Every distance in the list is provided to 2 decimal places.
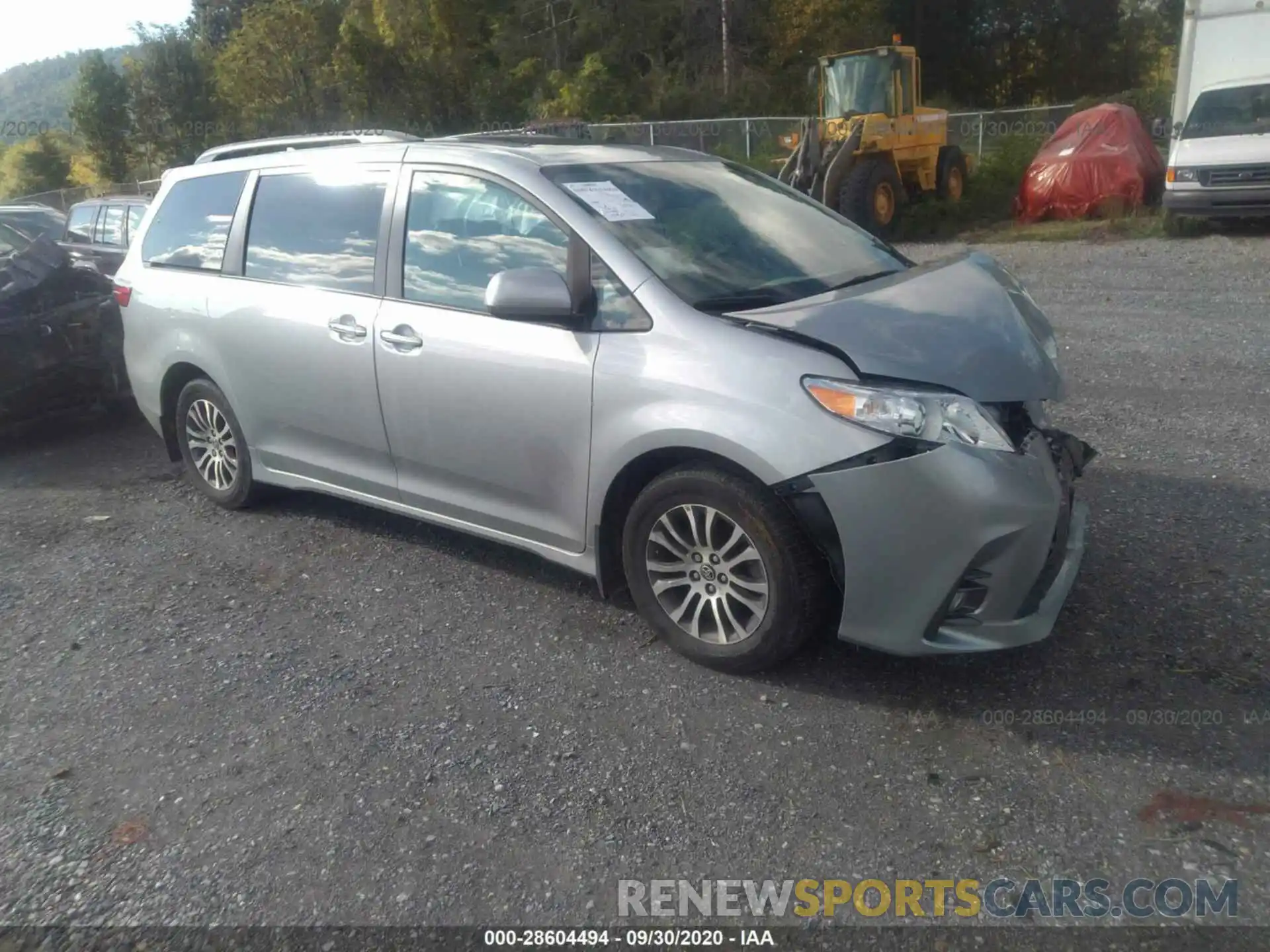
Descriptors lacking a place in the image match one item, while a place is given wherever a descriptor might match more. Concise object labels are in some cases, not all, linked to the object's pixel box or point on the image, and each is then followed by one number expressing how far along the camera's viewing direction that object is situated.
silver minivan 3.35
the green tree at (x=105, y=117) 38.88
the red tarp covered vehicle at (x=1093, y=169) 15.99
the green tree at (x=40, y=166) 47.84
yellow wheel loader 15.51
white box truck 13.35
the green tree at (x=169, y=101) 37.31
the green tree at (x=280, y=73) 33.47
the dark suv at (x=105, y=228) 11.55
